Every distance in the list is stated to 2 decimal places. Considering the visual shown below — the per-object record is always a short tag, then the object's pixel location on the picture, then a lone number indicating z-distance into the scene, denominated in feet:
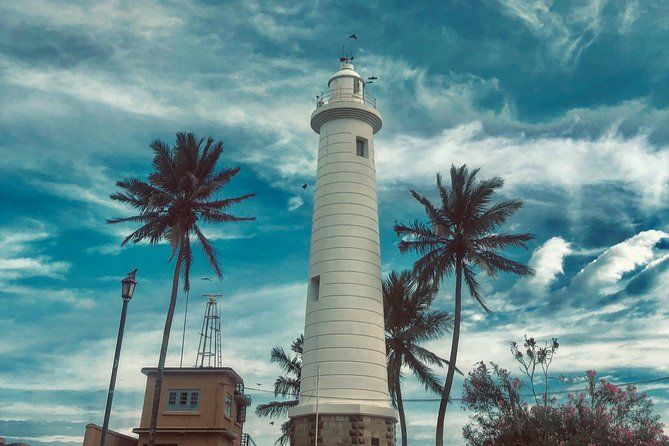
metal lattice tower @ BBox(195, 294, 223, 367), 120.26
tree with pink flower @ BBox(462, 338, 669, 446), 72.59
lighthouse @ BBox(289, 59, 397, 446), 82.48
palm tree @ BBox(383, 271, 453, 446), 123.03
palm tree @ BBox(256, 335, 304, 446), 127.71
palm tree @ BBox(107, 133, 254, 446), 98.12
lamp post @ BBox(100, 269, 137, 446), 59.16
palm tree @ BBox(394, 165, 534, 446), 103.30
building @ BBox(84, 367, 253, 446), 108.17
